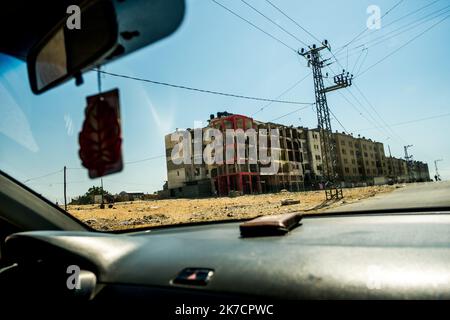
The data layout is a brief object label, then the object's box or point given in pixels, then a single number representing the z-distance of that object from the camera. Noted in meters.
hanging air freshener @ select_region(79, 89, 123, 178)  0.89
